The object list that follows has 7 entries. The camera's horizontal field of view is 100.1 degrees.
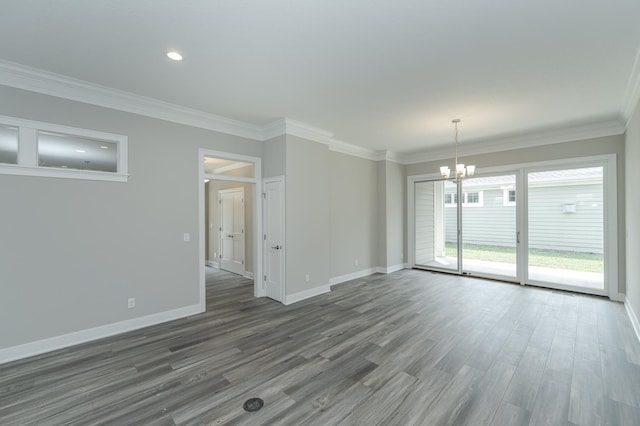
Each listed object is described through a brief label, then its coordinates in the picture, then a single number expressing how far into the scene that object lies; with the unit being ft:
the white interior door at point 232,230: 22.95
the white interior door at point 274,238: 15.48
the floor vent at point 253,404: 6.97
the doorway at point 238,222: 14.01
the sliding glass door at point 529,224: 16.33
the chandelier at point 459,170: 14.58
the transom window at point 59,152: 9.63
